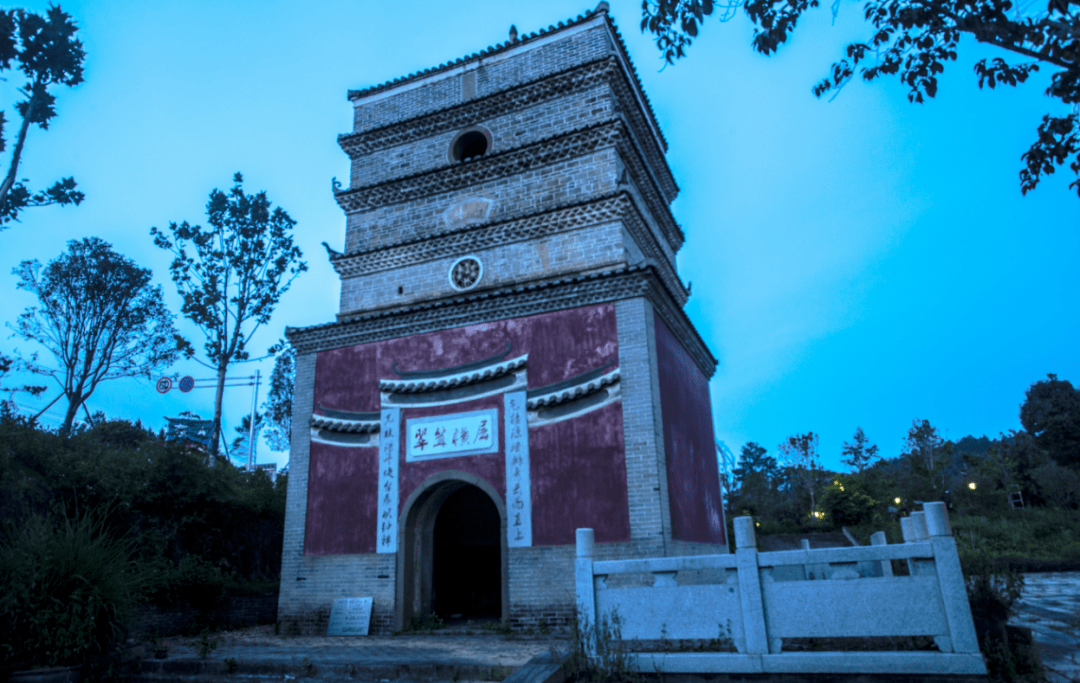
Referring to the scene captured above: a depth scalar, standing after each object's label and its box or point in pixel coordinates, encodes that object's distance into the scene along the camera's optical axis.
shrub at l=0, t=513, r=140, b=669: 6.58
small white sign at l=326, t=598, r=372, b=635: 10.45
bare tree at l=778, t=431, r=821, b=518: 34.98
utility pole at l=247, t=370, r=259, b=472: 26.75
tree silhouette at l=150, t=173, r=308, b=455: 19.72
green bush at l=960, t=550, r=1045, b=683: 5.08
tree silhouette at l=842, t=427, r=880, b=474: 43.88
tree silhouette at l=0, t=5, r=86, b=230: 16.19
